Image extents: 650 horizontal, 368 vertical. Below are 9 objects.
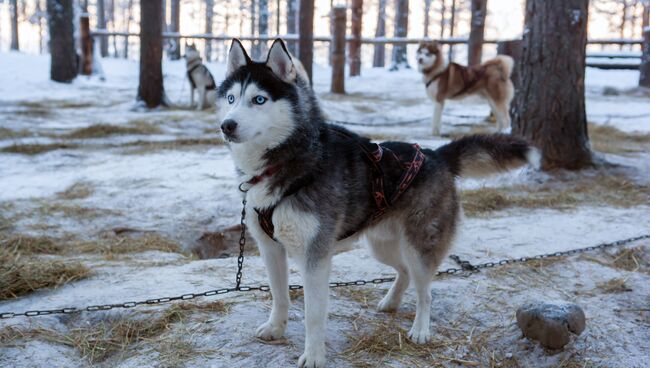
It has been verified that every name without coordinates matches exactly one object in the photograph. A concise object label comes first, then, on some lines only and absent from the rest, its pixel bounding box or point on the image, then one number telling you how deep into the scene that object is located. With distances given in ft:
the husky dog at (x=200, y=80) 47.52
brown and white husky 37.50
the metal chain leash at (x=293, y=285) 10.85
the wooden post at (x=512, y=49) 43.37
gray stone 9.68
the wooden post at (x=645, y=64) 58.08
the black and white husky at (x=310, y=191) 8.75
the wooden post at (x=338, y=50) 55.31
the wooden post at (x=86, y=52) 67.21
